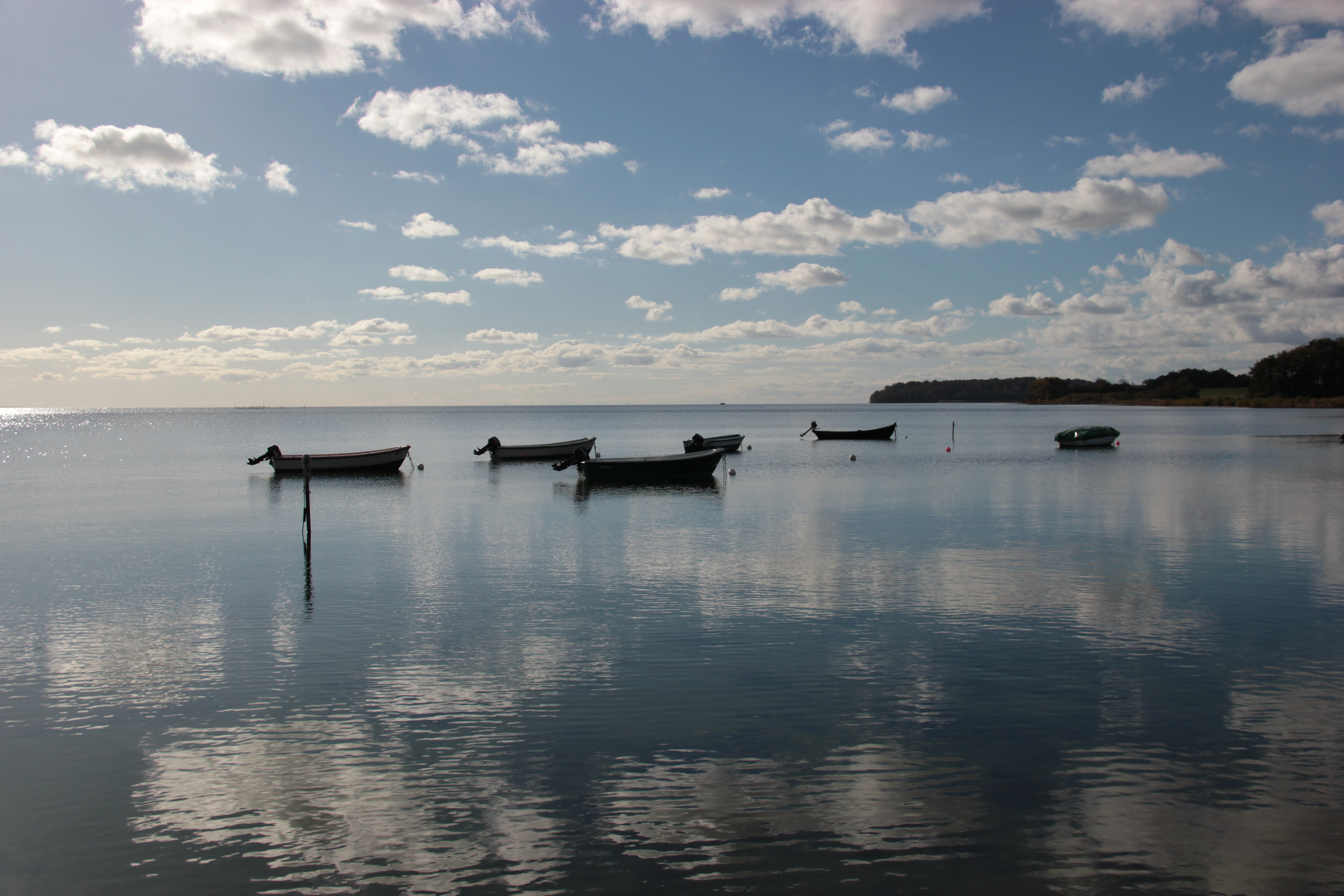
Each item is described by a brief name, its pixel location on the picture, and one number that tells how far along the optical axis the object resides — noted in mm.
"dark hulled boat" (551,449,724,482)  48875
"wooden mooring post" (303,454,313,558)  27319
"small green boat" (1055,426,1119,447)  80312
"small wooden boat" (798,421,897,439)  102425
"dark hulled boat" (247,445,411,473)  57875
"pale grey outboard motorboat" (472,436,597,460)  69562
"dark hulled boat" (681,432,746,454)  70125
